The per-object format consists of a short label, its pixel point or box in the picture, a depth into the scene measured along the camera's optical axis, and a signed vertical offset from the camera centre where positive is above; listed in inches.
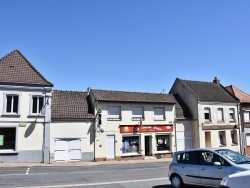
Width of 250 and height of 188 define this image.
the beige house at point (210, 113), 1290.6 +82.8
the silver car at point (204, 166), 389.4 -48.1
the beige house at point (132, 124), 1085.8 +30.0
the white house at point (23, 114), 938.7 +62.0
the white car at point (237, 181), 234.5 -40.9
